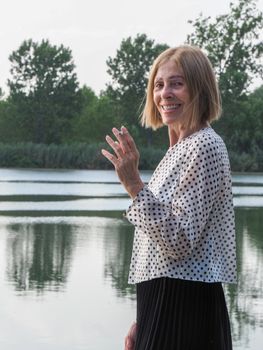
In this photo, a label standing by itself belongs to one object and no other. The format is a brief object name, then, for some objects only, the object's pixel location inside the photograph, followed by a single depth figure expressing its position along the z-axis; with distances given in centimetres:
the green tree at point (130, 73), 6850
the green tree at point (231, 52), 5744
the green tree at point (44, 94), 6744
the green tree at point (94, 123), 7056
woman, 212
